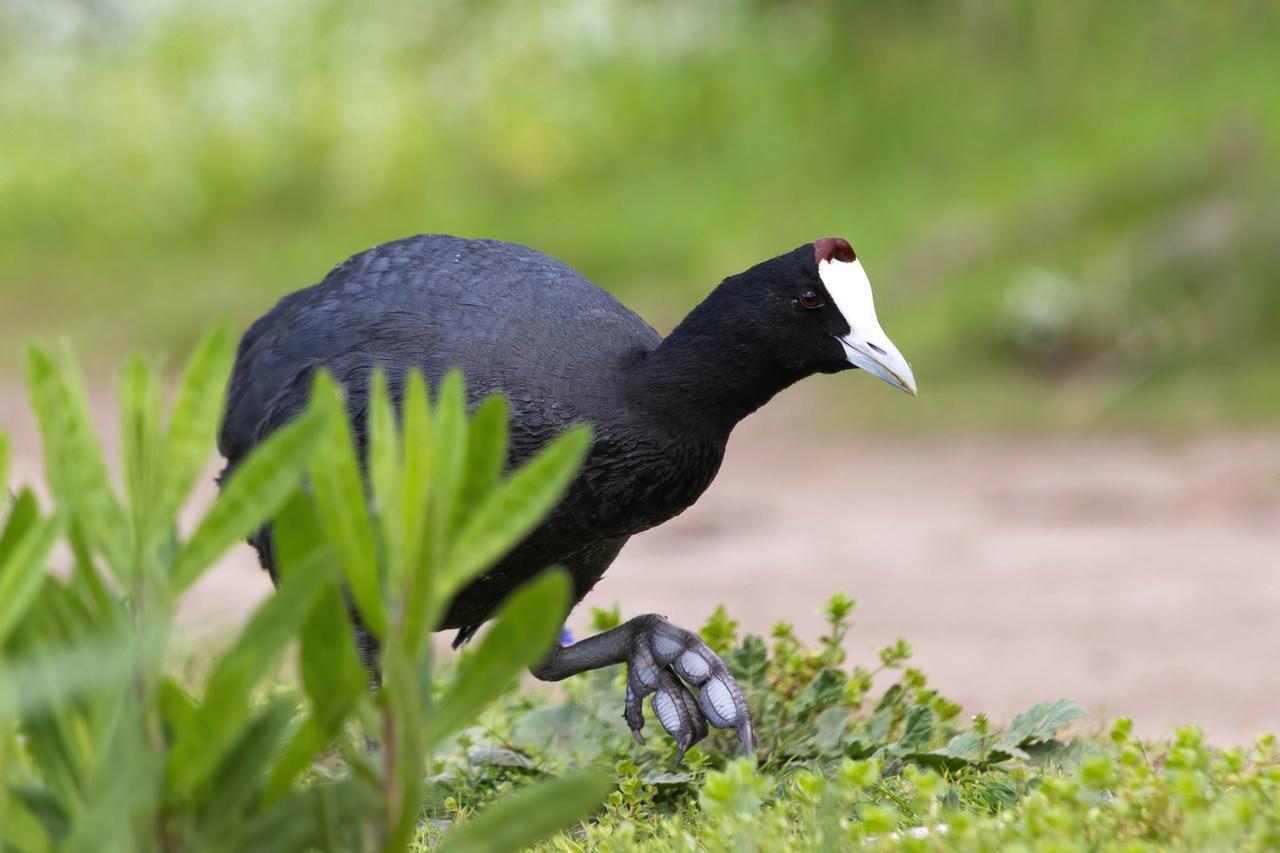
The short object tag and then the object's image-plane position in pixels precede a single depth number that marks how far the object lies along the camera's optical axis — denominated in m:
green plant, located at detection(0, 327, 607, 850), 6.53
